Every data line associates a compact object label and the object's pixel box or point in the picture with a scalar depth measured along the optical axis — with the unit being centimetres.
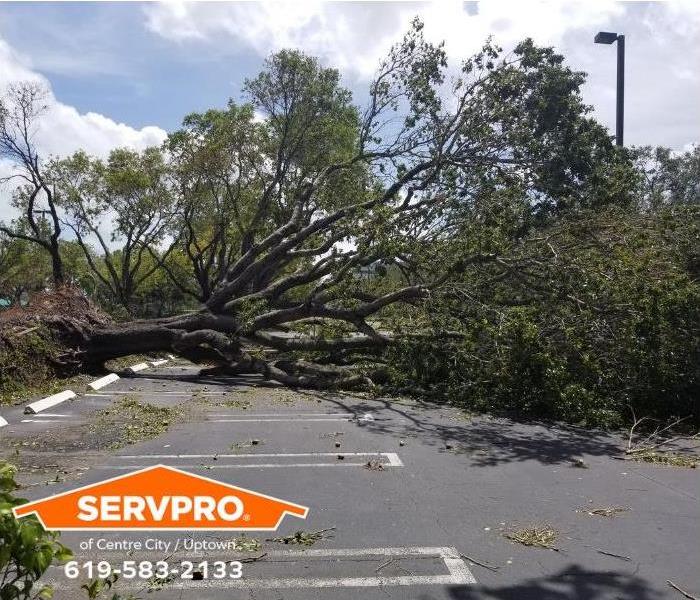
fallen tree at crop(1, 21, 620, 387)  1382
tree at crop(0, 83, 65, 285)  2006
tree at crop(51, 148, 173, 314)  2570
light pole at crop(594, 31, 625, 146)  1204
